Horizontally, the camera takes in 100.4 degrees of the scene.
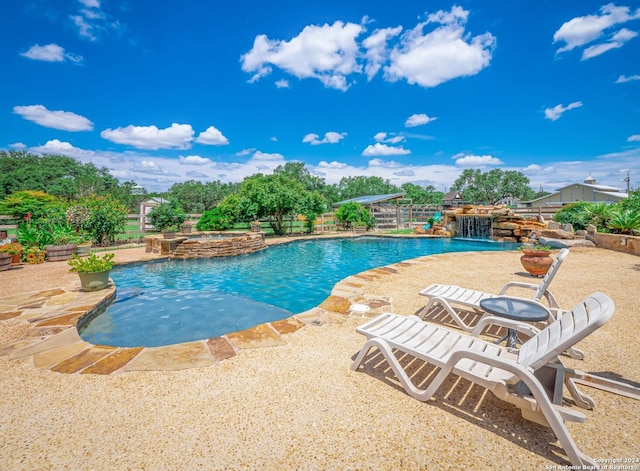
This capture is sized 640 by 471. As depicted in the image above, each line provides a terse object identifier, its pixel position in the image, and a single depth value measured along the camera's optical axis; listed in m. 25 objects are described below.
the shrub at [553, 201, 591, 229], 12.56
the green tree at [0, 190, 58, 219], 11.64
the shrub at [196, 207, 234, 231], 15.95
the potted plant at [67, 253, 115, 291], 5.12
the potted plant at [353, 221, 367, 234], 19.27
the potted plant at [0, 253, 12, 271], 6.98
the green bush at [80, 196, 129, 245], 10.96
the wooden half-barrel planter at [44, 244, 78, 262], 8.37
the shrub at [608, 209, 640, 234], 9.38
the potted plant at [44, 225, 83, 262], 8.41
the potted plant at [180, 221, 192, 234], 15.29
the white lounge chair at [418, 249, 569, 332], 3.44
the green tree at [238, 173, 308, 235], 15.80
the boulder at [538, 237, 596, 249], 10.55
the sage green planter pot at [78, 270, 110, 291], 5.18
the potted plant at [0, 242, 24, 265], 7.40
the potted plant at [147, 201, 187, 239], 13.97
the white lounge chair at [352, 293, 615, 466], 1.58
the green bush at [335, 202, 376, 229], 19.47
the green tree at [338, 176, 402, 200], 52.34
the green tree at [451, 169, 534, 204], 44.19
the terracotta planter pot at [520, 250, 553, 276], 6.03
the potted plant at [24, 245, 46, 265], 8.04
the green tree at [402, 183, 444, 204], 49.19
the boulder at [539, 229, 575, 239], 11.68
